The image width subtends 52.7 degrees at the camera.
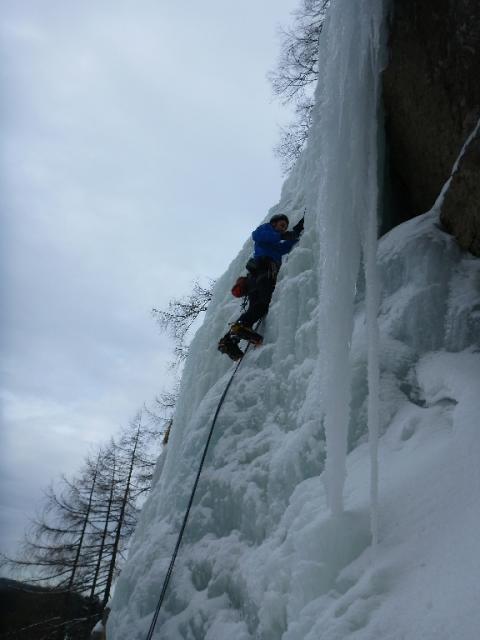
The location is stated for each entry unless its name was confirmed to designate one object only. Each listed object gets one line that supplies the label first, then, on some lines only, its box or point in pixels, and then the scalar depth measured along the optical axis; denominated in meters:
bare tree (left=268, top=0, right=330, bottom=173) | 6.96
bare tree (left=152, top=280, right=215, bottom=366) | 8.52
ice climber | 4.40
